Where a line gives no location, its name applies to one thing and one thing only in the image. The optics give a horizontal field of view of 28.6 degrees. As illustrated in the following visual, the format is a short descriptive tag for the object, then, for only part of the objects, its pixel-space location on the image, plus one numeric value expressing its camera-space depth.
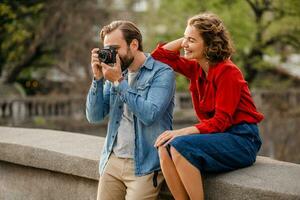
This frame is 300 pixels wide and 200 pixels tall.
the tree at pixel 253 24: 18.81
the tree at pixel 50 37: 20.19
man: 3.11
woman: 2.90
